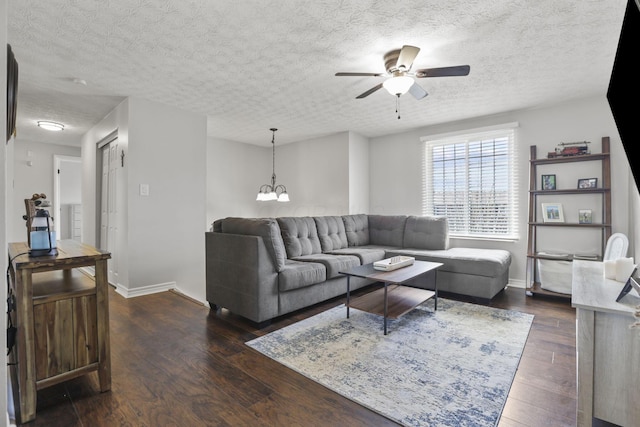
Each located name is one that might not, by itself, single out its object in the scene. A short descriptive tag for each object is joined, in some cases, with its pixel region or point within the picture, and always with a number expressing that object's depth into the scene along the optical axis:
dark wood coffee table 2.59
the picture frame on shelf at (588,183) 3.50
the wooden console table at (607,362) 1.27
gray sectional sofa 2.71
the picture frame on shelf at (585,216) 3.53
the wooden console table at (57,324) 1.45
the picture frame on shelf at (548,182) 3.74
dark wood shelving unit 3.38
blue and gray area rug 1.61
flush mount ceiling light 4.58
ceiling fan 2.28
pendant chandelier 5.05
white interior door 4.01
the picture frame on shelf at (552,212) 3.69
